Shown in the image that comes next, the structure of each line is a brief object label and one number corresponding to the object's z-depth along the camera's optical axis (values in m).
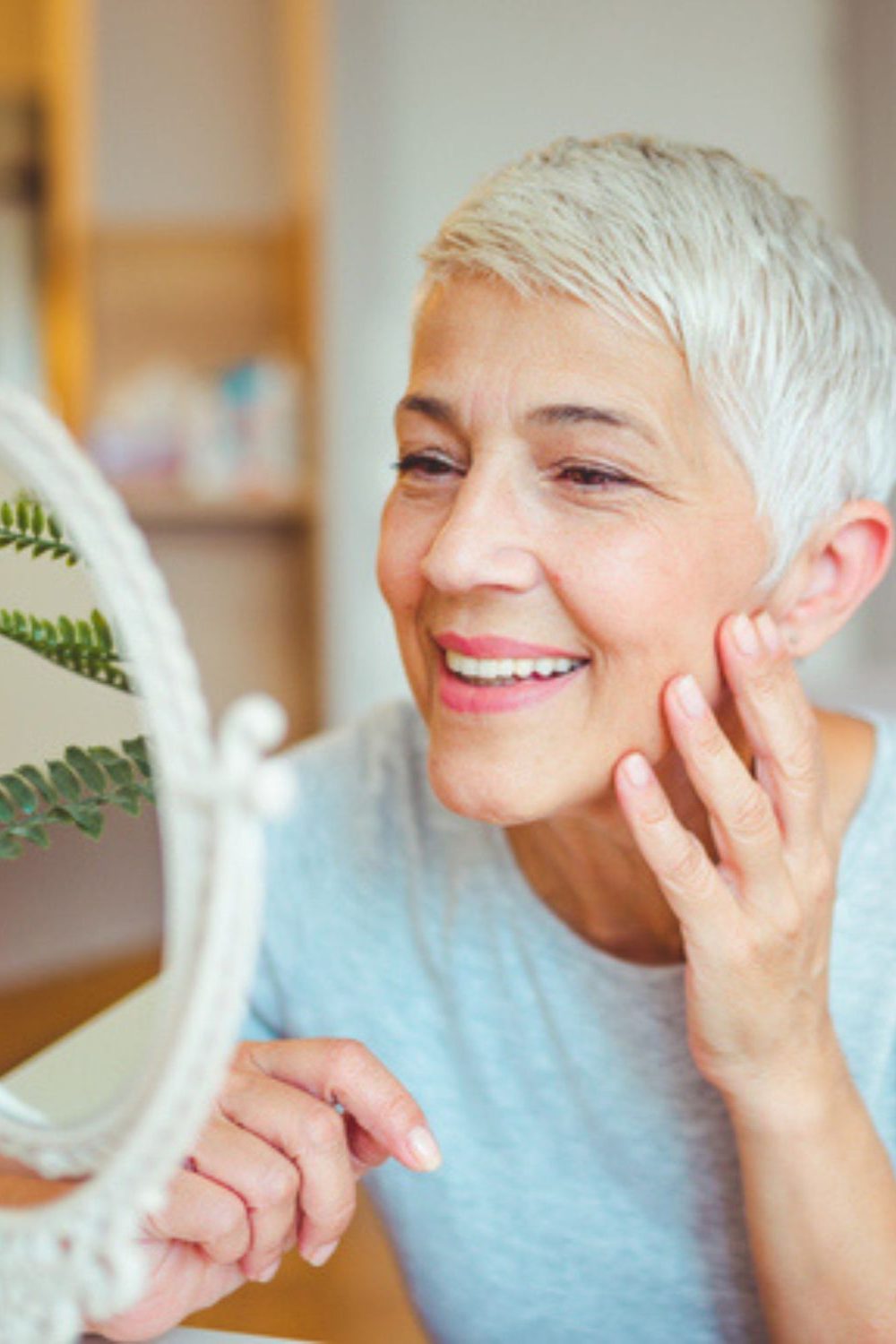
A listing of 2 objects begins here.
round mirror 0.51
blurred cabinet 3.53
